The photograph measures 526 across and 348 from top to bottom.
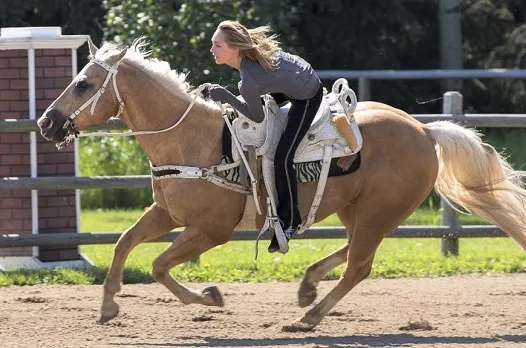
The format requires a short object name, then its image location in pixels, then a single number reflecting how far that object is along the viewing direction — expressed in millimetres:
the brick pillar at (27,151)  22109
